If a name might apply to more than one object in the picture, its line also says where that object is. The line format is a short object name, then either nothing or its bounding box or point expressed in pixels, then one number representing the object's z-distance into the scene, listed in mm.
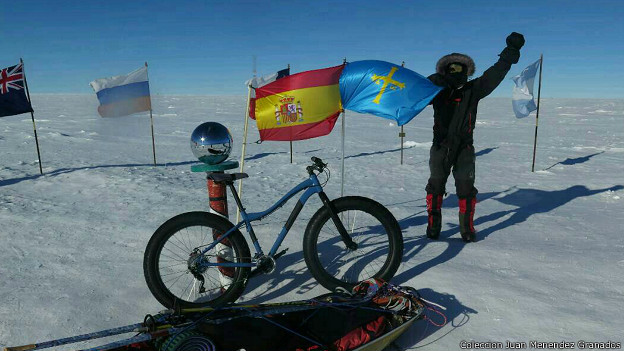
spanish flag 4754
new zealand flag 9023
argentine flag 10703
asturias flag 4352
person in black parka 4645
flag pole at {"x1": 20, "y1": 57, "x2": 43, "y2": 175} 9354
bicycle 3015
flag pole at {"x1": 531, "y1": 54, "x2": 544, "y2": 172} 10771
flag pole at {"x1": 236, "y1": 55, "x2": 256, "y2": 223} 4524
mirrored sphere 3295
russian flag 10883
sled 2289
